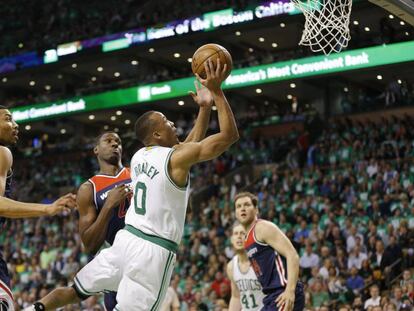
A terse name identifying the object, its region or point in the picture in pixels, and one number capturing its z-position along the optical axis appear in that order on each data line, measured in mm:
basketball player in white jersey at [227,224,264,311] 7844
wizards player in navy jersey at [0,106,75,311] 5075
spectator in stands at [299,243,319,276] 14461
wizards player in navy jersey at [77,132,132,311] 6527
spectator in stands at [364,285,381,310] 12195
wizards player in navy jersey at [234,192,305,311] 7355
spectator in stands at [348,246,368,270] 14086
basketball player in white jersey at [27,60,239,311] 5555
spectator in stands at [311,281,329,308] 12969
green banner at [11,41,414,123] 21562
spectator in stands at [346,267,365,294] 13367
